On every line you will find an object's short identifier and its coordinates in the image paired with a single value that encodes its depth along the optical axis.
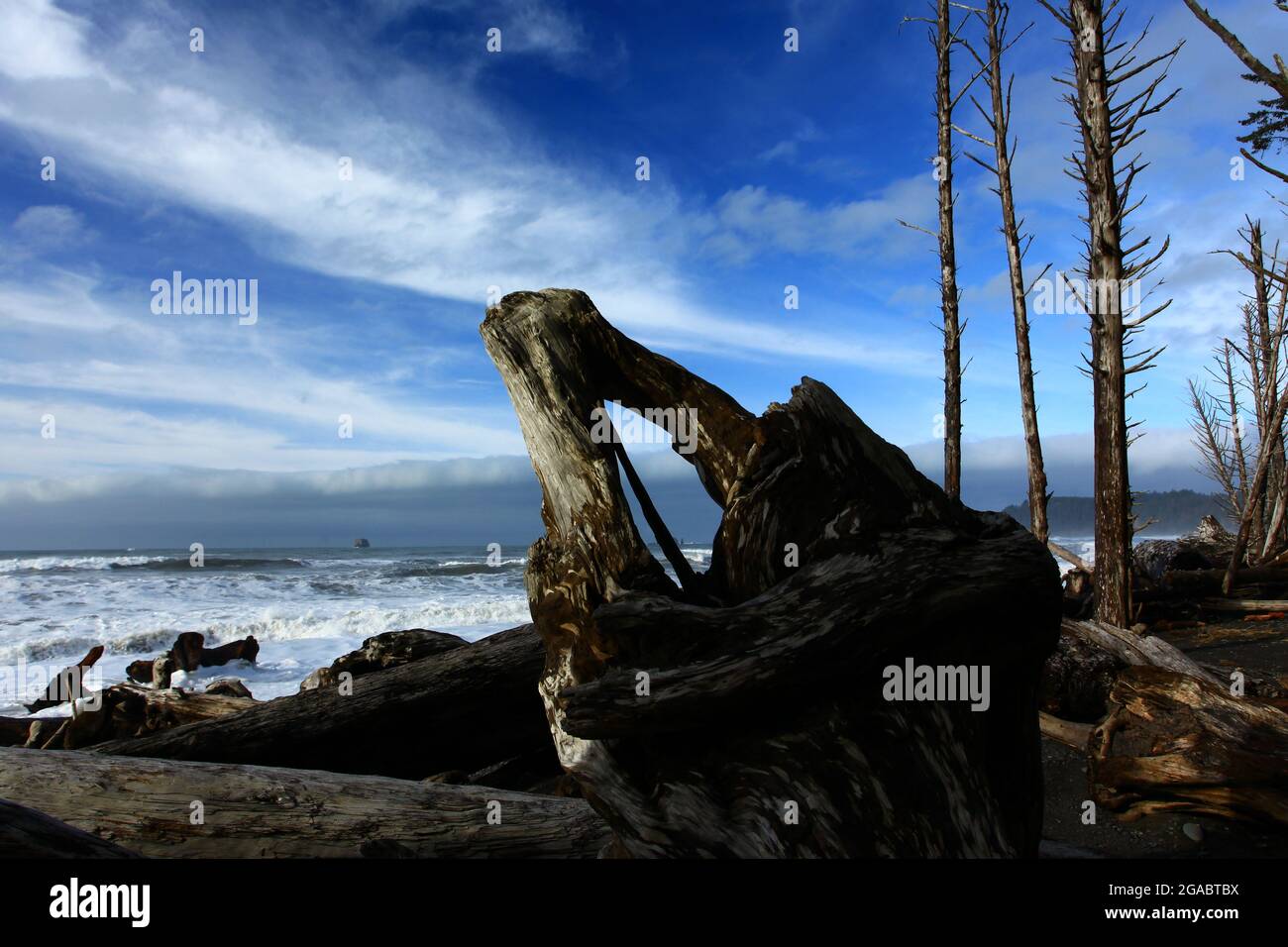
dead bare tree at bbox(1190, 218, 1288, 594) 13.78
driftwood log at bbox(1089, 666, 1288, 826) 4.60
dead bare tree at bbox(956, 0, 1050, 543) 14.89
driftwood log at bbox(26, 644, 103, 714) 8.84
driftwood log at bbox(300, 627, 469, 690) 6.44
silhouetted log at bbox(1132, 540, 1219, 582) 16.16
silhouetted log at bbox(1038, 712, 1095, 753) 6.22
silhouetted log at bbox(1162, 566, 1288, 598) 13.70
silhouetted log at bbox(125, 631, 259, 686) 8.99
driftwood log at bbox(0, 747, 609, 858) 4.04
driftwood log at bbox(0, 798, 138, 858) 2.29
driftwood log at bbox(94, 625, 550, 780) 5.34
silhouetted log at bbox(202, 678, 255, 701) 7.73
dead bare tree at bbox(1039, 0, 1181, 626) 9.62
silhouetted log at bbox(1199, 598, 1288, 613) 12.66
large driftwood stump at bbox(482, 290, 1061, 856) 2.85
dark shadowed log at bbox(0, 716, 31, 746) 6.73
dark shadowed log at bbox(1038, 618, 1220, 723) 6.75
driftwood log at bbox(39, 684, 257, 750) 6.25
